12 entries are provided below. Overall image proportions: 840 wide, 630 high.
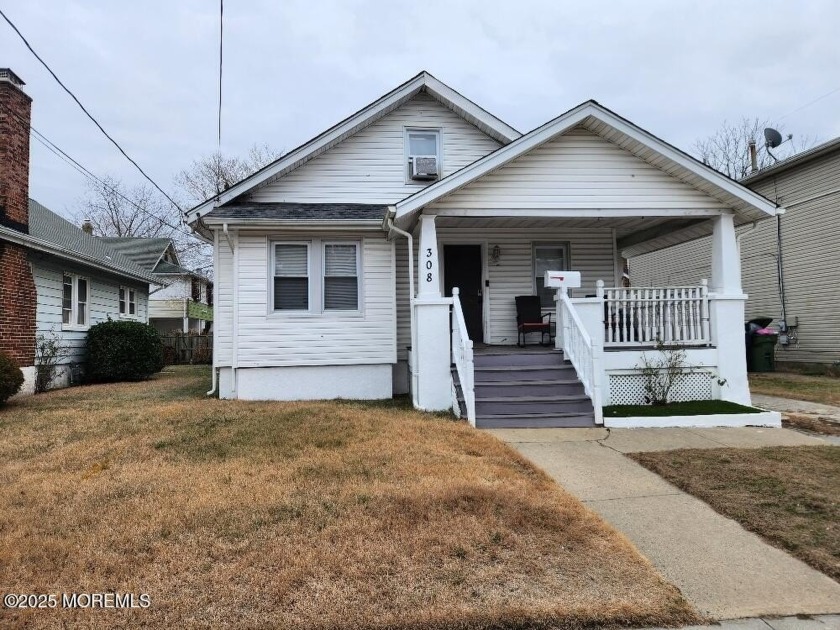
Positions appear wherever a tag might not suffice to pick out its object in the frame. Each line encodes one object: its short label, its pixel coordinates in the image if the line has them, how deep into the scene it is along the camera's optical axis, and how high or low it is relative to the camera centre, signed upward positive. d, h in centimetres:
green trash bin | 1558 -65
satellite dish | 1831 +663
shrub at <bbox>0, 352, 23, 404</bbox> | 938 -66
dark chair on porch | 1101 +47
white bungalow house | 866 +154
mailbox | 906 +93
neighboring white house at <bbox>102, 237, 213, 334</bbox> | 2711 +304
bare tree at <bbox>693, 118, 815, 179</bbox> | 3015 +1038
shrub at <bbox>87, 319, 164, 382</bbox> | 1451 -35
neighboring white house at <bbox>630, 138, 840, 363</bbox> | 1495 +226
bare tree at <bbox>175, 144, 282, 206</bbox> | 3450 +1076
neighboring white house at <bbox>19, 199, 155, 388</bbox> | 1261 +162
